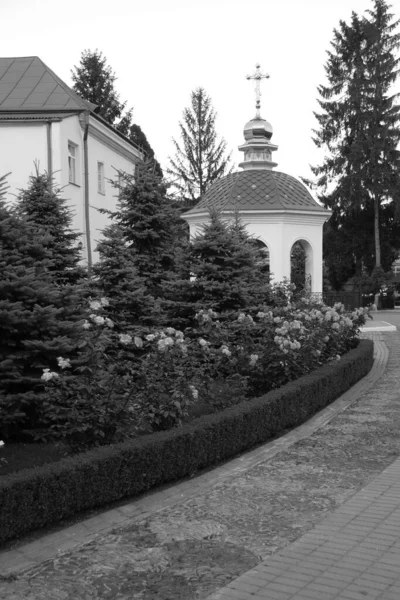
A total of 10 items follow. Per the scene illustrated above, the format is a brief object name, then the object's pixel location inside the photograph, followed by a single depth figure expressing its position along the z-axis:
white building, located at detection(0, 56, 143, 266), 20.66
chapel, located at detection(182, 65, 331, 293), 23.33
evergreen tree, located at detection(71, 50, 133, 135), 43.94
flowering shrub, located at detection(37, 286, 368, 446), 6.66
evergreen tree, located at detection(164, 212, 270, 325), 13.27
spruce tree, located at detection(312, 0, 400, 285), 40.59
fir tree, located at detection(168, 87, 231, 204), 53.31
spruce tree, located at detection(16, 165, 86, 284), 13.17
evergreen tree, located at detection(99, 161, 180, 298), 14.47
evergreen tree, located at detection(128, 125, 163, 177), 45.53
